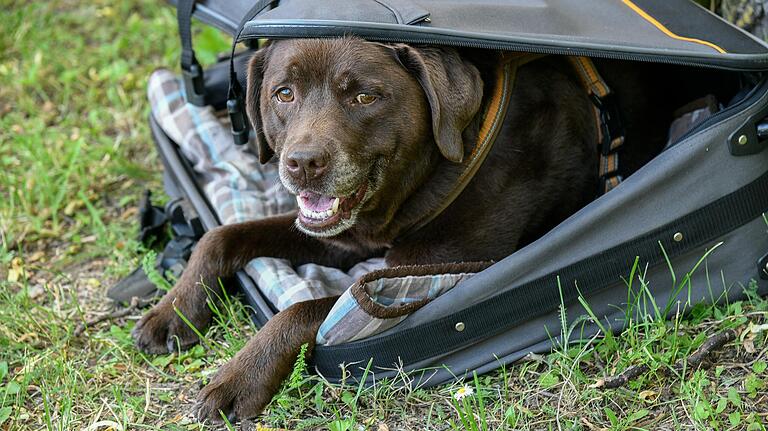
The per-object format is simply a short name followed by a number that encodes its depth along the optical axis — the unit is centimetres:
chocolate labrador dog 261
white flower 251
